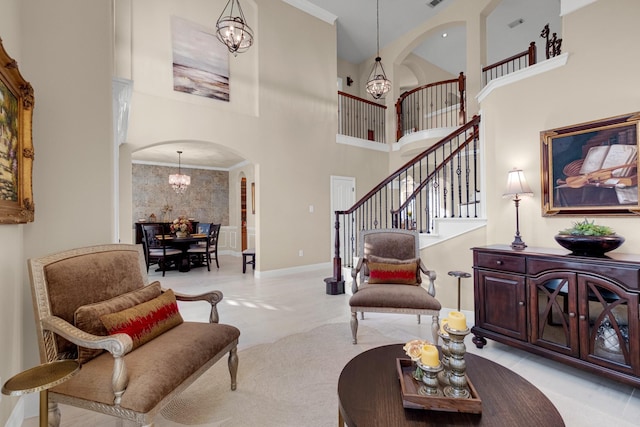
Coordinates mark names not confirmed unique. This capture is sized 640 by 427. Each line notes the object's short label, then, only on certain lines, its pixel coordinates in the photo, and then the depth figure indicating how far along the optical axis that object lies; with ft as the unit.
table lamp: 9.12
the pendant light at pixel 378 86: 19.76
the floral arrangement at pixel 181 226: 22.58
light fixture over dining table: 25.18
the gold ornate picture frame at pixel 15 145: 4.82
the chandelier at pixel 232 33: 13.16
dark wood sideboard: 6.35
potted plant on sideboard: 6.87
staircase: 11.37
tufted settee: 4.36
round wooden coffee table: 3.72
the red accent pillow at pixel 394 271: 10.08
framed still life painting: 7.81
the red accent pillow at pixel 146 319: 5.10
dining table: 21.25
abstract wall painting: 16.46
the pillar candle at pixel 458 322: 4.09
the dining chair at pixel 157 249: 20.16
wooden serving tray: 3.84
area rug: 5.89
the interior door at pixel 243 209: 30.83
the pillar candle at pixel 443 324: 4.29
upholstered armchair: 8.78
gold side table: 3.47
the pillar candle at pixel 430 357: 4.15
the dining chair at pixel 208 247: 21.93
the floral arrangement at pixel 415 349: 4.38
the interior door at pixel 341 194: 22.72
